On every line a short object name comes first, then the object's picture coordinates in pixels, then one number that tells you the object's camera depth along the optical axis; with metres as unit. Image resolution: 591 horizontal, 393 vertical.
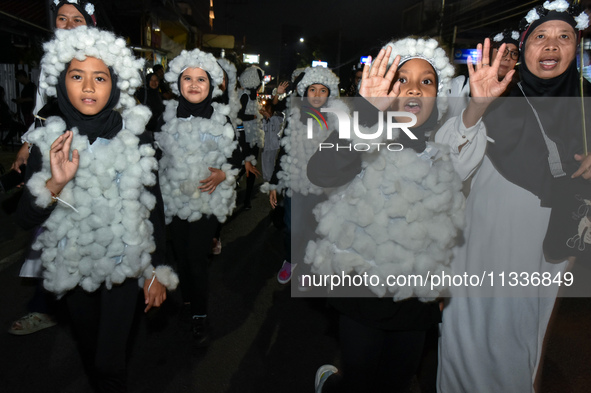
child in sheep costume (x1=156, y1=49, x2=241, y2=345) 3.62
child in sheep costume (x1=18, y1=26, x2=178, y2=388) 2.26
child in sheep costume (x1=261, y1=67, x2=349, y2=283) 4.92
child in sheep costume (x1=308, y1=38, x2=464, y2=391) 2.12
